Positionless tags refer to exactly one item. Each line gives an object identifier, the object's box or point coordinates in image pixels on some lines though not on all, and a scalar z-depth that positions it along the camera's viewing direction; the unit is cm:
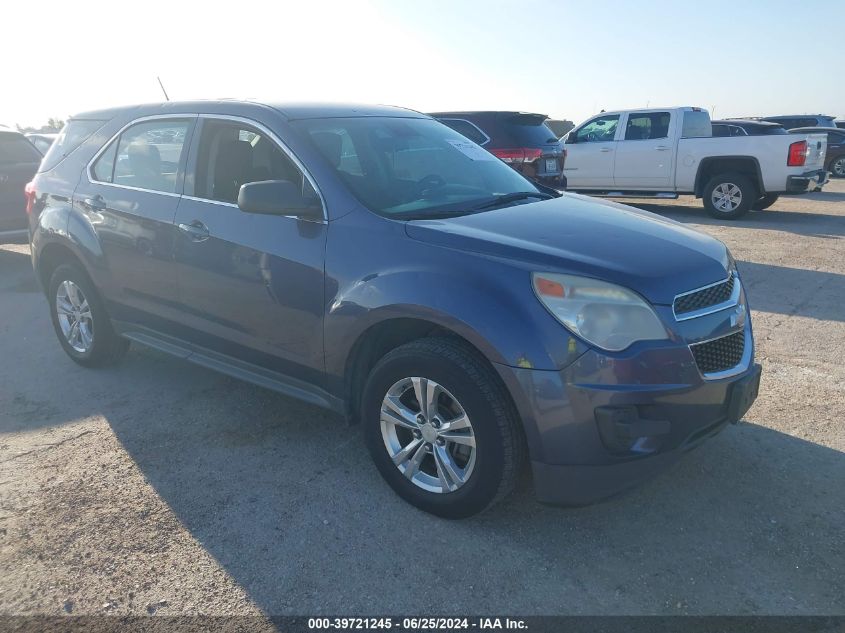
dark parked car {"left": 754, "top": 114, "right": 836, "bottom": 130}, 2062
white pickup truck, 1115
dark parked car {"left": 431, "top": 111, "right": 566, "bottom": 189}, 959
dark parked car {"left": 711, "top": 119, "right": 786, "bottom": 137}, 1255
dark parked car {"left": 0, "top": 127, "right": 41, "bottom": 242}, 839
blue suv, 266
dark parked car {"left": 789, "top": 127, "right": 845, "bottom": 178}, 1958
